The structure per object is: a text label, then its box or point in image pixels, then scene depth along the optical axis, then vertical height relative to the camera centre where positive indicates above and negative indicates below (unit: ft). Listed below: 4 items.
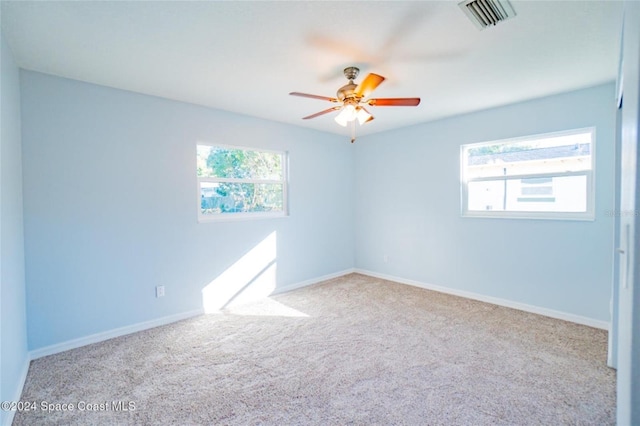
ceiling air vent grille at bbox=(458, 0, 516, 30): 5.55 +3.79
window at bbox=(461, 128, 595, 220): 10.37 +1.10
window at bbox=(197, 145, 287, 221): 11.85 +1.05
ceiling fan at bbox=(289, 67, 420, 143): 7.79 +2.93
